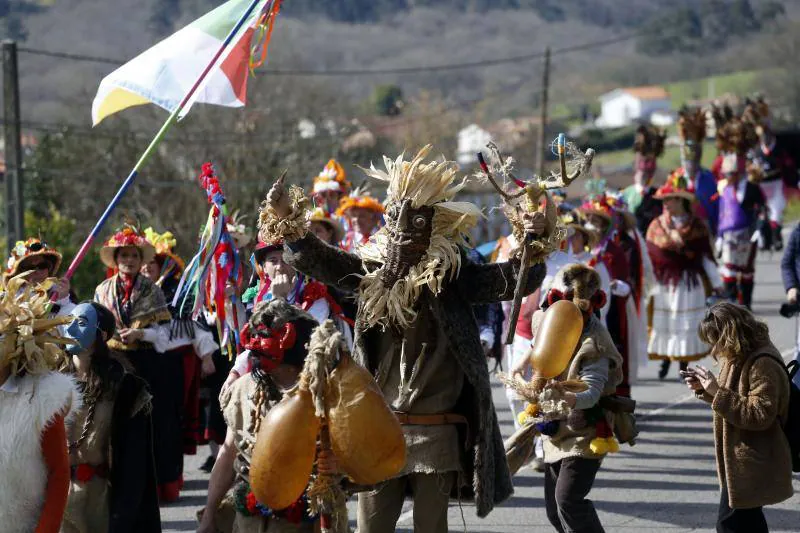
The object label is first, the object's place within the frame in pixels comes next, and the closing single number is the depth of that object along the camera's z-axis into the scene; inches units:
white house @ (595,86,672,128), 3767.2
